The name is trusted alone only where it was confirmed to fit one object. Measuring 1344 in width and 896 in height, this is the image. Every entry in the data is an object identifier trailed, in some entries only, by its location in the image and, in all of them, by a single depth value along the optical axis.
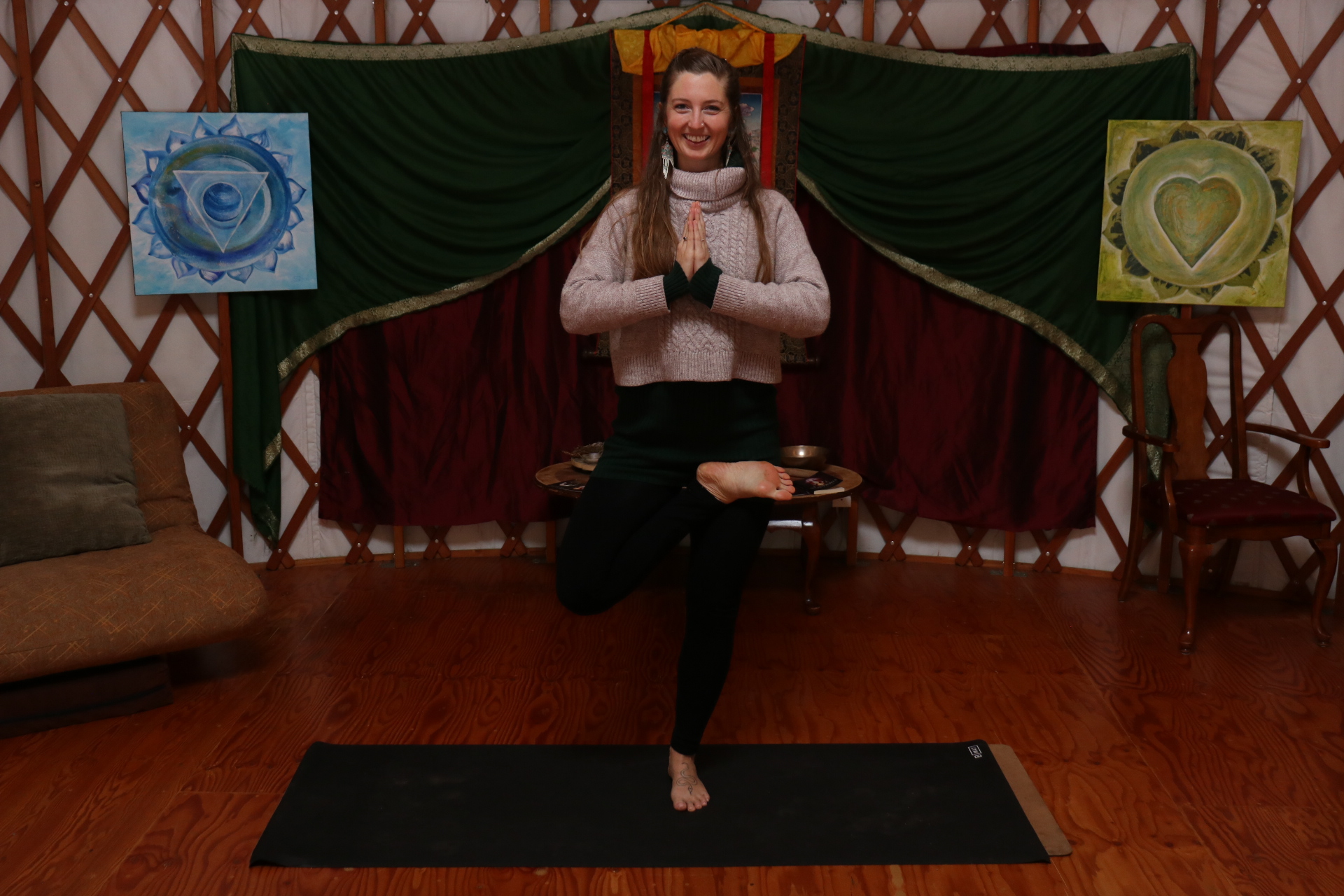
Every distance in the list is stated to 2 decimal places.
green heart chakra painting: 3.13
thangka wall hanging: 3.11
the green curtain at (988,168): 3.25
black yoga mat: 1.82
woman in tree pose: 1.76
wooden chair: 2.82
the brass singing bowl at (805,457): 3.27
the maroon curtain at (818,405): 3.42
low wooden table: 2.98
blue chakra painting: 3.16
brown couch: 2.25
